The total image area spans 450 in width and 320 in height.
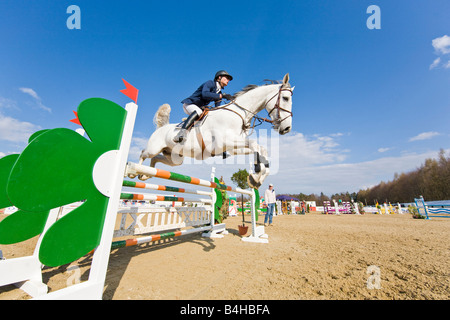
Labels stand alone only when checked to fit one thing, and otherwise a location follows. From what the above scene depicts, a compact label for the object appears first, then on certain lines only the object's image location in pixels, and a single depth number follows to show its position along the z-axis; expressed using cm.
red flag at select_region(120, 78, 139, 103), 124
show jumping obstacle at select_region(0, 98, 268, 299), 87
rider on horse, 254
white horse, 233
